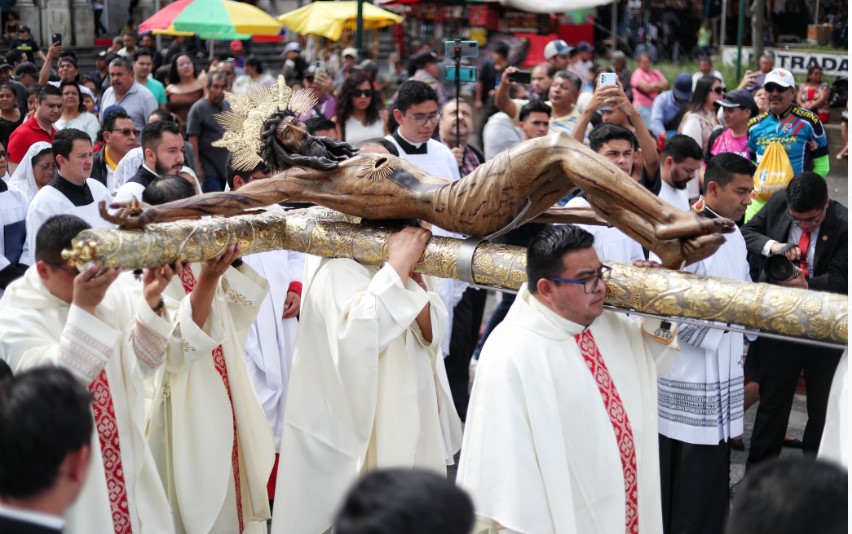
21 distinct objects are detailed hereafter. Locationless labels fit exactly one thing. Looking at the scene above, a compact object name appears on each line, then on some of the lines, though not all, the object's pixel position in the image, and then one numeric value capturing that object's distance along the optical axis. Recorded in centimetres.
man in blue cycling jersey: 863
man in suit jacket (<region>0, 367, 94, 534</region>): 249
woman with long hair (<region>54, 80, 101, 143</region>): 961
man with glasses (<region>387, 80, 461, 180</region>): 669
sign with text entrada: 1686
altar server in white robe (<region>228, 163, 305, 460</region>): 571
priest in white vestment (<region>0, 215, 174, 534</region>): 381
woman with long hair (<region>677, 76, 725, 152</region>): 962
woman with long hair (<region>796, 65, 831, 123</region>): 1322
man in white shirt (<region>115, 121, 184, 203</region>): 659
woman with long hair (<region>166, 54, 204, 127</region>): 1209
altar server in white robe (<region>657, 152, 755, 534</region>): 505
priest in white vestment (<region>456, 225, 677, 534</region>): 368
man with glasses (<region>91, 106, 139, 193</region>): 771
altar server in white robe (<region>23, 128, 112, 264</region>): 615
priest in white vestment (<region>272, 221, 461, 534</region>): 438
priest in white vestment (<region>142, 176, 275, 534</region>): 467
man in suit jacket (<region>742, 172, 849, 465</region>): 576
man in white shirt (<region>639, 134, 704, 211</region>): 598
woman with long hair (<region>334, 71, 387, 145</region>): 890
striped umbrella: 1408
